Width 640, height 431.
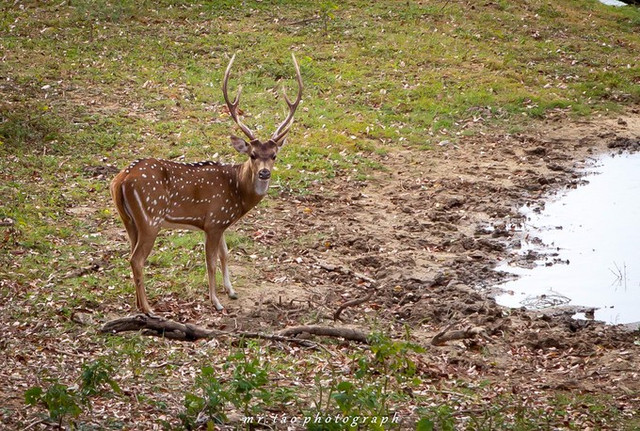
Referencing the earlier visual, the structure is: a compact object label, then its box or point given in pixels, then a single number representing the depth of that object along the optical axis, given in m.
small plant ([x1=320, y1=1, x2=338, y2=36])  38.66
